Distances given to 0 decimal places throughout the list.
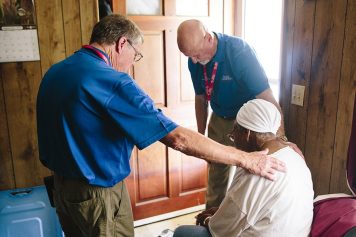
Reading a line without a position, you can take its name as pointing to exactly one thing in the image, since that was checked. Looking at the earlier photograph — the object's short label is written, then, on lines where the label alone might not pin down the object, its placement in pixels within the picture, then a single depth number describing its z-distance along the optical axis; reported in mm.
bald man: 1764
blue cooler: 1837
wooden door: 2342
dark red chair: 1038
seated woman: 1099
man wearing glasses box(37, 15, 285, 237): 1092
